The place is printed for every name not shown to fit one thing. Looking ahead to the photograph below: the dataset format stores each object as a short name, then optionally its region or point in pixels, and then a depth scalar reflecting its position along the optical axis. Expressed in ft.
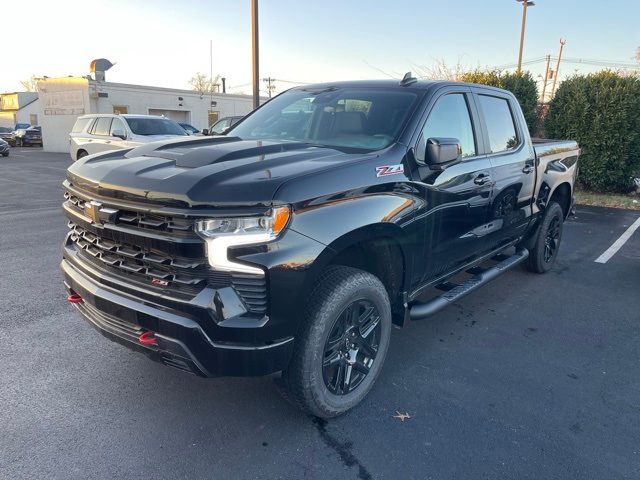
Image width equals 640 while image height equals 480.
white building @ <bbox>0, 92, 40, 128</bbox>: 167.94
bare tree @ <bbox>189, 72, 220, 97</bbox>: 235.03
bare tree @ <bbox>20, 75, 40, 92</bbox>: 292.81
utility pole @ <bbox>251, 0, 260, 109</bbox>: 43.16
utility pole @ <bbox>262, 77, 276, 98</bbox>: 201.23
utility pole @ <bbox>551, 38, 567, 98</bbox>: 142.31
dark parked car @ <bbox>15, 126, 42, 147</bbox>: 110.42
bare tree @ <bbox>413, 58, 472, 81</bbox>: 59.55
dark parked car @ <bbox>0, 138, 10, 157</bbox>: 76.74
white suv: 40.60
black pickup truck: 7.34
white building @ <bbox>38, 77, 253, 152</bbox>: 87.19
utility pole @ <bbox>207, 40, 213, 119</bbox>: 107.24
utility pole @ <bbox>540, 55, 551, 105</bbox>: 43.48
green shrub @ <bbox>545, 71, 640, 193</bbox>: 36.60
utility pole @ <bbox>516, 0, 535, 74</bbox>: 76.54
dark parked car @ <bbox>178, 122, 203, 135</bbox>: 65.43
